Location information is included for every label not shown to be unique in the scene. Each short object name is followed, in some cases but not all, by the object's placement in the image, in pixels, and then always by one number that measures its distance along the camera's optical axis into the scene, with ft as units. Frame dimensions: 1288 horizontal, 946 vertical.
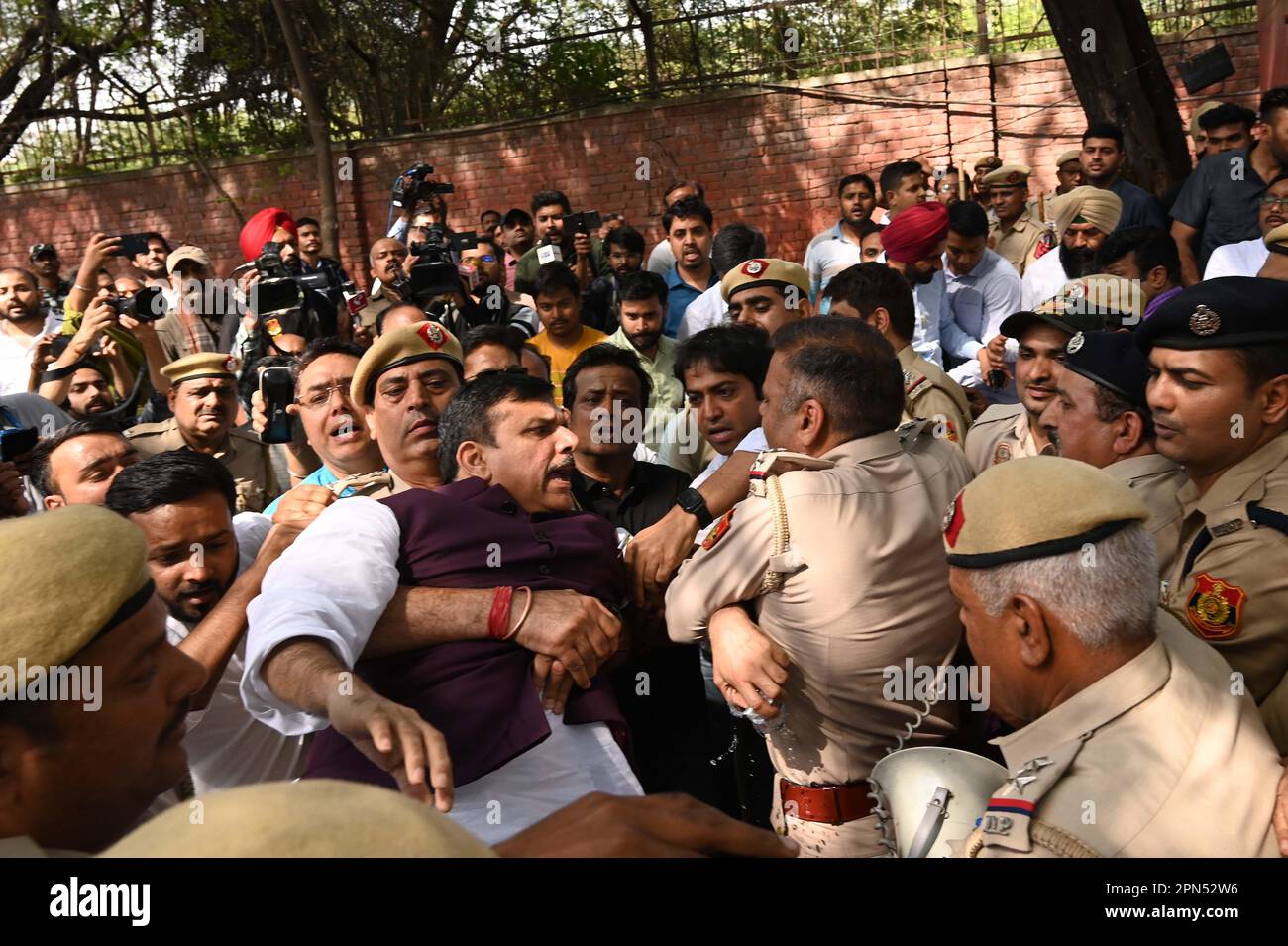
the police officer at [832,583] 7.98
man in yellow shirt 18.58
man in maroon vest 6.82
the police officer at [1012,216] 23.76
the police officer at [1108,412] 8.84
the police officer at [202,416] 14.53
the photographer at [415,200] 24.53
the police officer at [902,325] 12.94
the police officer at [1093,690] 5.26
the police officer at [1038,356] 11.40
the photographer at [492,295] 20.65
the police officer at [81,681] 4.62
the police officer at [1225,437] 7.13
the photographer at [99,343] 16.42
